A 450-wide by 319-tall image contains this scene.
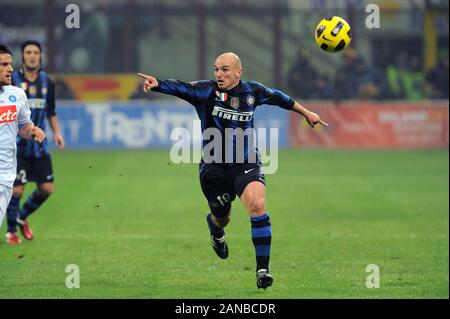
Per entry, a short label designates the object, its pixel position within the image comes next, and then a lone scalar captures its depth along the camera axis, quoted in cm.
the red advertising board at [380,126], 5466
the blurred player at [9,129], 1795
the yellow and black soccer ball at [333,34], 1972
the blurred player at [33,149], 2512
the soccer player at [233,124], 1952
